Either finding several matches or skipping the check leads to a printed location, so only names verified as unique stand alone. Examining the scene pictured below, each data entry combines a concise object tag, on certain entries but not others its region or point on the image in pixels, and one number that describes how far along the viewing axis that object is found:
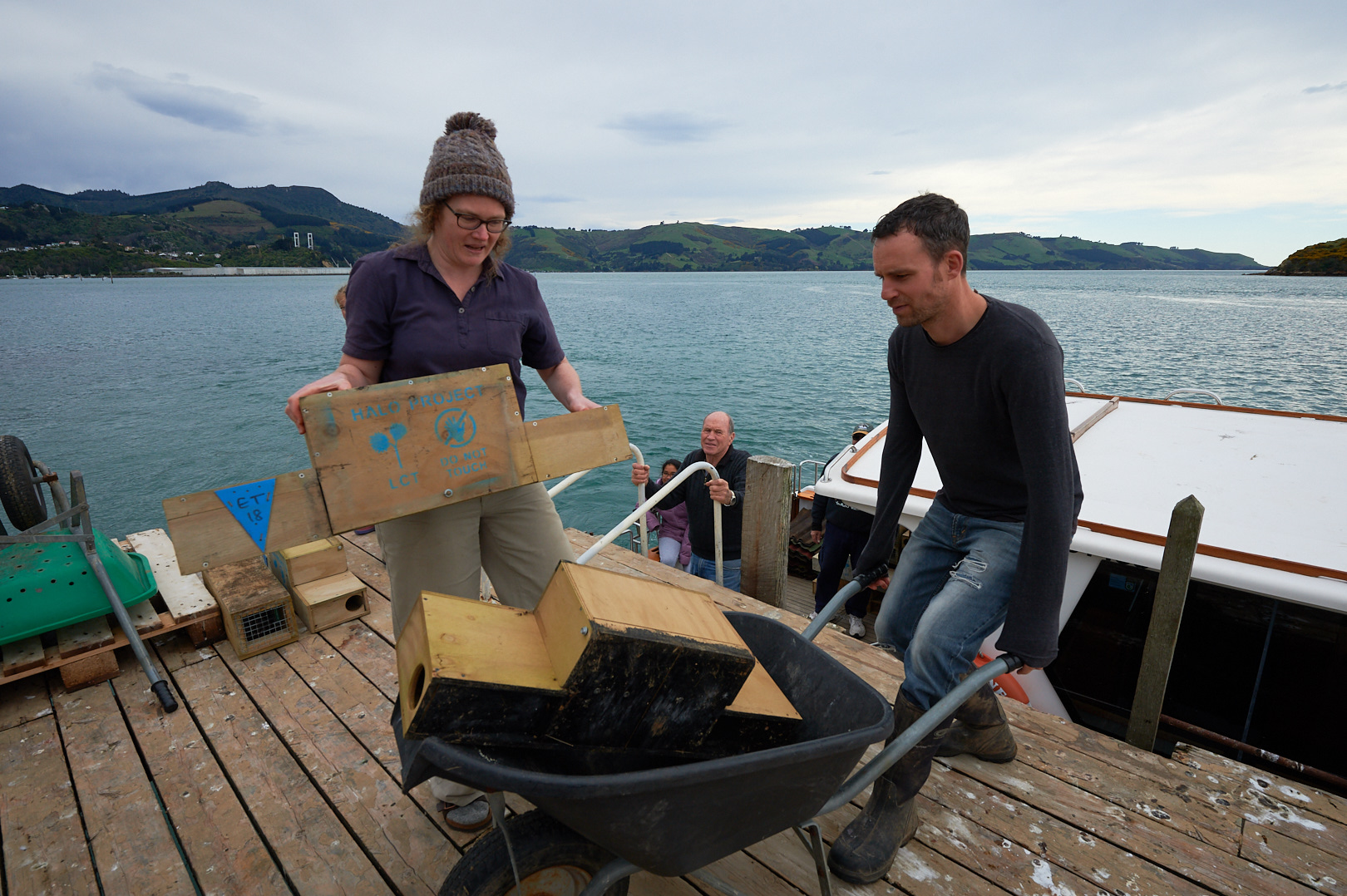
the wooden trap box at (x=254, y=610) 3.44
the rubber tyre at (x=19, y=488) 3.44
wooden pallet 3.12
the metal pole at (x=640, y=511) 3.65
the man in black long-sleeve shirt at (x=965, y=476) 2.09
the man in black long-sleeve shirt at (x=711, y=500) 5.40
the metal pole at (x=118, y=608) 3.07
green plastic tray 3.15
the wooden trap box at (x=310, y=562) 3.84
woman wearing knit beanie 2.13
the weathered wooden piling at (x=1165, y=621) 2.95
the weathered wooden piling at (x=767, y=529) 4.39
